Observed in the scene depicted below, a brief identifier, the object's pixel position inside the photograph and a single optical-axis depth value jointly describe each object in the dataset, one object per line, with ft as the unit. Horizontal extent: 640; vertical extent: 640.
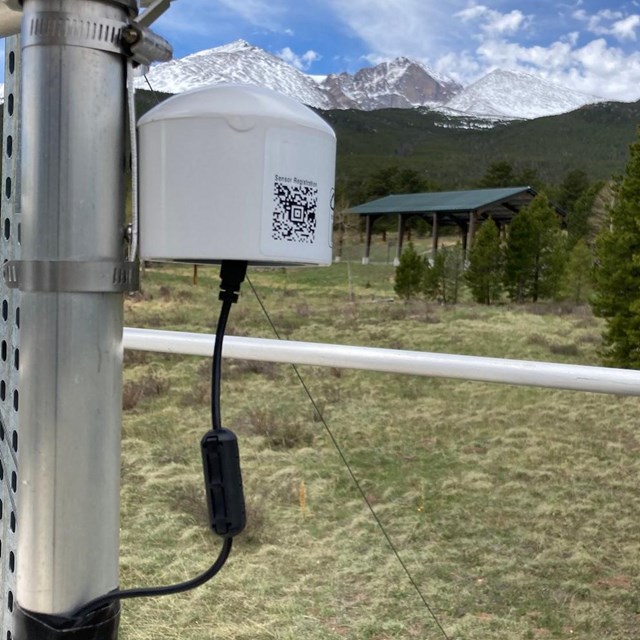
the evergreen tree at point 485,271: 52.26
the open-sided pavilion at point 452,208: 70.18
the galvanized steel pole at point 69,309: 1.72
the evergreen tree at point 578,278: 54.19
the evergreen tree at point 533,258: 53.31
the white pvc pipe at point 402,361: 2.94
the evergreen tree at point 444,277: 50.96
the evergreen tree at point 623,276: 35.09
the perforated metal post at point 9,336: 2.20
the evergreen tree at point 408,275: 51.11
